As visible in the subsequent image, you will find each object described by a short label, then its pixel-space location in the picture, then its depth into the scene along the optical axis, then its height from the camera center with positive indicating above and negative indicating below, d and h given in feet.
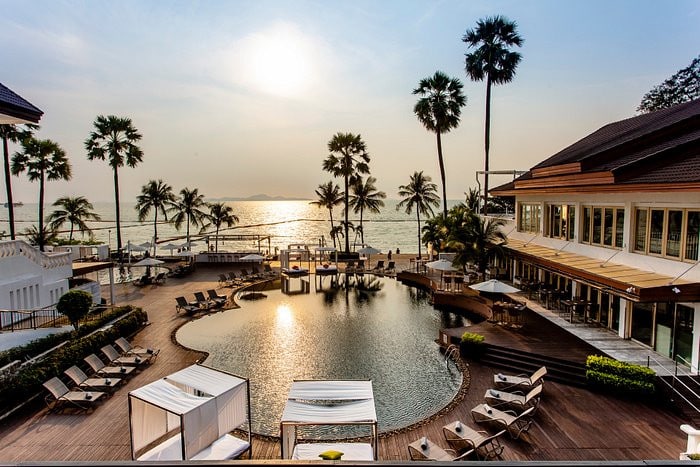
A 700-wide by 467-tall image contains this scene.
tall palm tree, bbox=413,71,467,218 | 103.81 +27.28
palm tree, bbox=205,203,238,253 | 139.33 -2.13
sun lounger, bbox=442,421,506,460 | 27.14 -15.28
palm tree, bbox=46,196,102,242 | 112.78 -1.27
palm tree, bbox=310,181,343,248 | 130.62 +4.87
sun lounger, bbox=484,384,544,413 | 33.32 -15.19
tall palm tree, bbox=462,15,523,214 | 98.37 +37.52
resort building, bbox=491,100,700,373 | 40.16 -2.38
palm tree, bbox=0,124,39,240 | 83.56 +11.63
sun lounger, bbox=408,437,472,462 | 25.68 -14.97
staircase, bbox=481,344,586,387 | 39.65 -15.37
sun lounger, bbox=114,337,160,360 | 45.73 -15.71
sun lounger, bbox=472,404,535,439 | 29.99 -15.27
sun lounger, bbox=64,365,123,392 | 37.52 -15.84
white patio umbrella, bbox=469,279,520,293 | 55.06 -10.08
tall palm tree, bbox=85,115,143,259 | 104.99 +16.48
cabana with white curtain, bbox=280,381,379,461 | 25.23 -12.70
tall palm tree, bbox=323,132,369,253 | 121.39 +15.31
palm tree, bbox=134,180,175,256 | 130.62 +3.50
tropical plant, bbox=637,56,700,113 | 134.62 +40.81
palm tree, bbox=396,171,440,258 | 121.29 +5.56
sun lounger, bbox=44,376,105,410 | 34.71 -15.77
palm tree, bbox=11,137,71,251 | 94.02 +10.48
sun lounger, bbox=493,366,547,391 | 36.88 -15.09
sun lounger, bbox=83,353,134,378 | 40.60 -15.82
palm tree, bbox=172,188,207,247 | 133.90 +0.75
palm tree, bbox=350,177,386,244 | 129.80 +4.25
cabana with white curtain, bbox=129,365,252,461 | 25.39 -13.41
